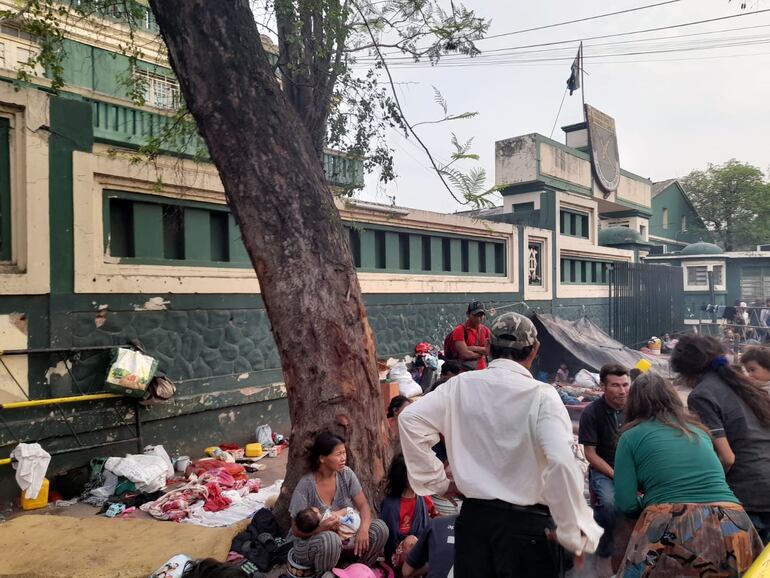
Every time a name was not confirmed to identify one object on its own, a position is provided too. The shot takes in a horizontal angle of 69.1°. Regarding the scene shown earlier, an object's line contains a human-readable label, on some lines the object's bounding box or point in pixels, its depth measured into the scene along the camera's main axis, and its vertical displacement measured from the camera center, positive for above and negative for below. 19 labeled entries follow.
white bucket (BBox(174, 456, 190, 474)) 5.62 -1.75
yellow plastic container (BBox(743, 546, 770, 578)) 1.72 -0.89
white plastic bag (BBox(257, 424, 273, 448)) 6.56 -1.73
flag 18.92 +7.23
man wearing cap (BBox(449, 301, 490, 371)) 6.56 -0.63
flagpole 18.58 +7.56
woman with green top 2.34 -0.94
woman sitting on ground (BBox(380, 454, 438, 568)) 3.59 -1.46
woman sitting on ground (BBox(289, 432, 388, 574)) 3.28 -1.38
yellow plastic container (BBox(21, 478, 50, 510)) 4.75 -1.78
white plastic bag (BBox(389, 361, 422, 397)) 7.61 -1.28
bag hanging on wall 5.27 -0.78
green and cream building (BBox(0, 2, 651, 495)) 5.03 +0.17
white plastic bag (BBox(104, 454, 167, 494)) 5.01 -1.63
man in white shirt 2.00 -0.66
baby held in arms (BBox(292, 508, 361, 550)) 3.32 -1.42
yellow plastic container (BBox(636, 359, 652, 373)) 4.74 -0.69
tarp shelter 10.08 -1.17
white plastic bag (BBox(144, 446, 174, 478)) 5.41 -1.59
